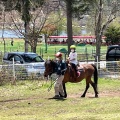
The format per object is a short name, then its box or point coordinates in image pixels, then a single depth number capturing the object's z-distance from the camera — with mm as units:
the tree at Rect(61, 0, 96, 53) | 28462
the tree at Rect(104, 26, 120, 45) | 73688
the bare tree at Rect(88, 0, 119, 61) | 30694
